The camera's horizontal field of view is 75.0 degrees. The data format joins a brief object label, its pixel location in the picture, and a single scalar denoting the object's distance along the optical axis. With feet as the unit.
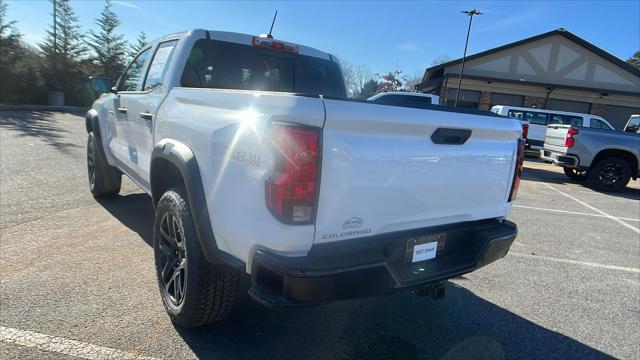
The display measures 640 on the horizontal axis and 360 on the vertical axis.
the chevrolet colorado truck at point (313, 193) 6.43
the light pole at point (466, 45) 90.89
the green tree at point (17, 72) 64.80
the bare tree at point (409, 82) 190.67
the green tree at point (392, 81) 180.00
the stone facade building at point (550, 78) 91.81
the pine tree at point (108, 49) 83.46
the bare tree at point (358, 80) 177.49
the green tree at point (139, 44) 88.89
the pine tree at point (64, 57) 73.56
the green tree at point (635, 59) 203.10
